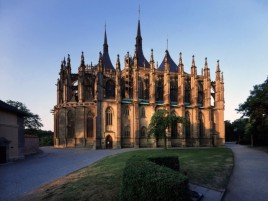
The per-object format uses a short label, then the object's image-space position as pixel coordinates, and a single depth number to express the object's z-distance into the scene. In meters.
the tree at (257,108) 32.84
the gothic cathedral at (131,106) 50.56
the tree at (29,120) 70.19
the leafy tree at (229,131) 98.00
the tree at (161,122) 39.65
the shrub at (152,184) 7.24
